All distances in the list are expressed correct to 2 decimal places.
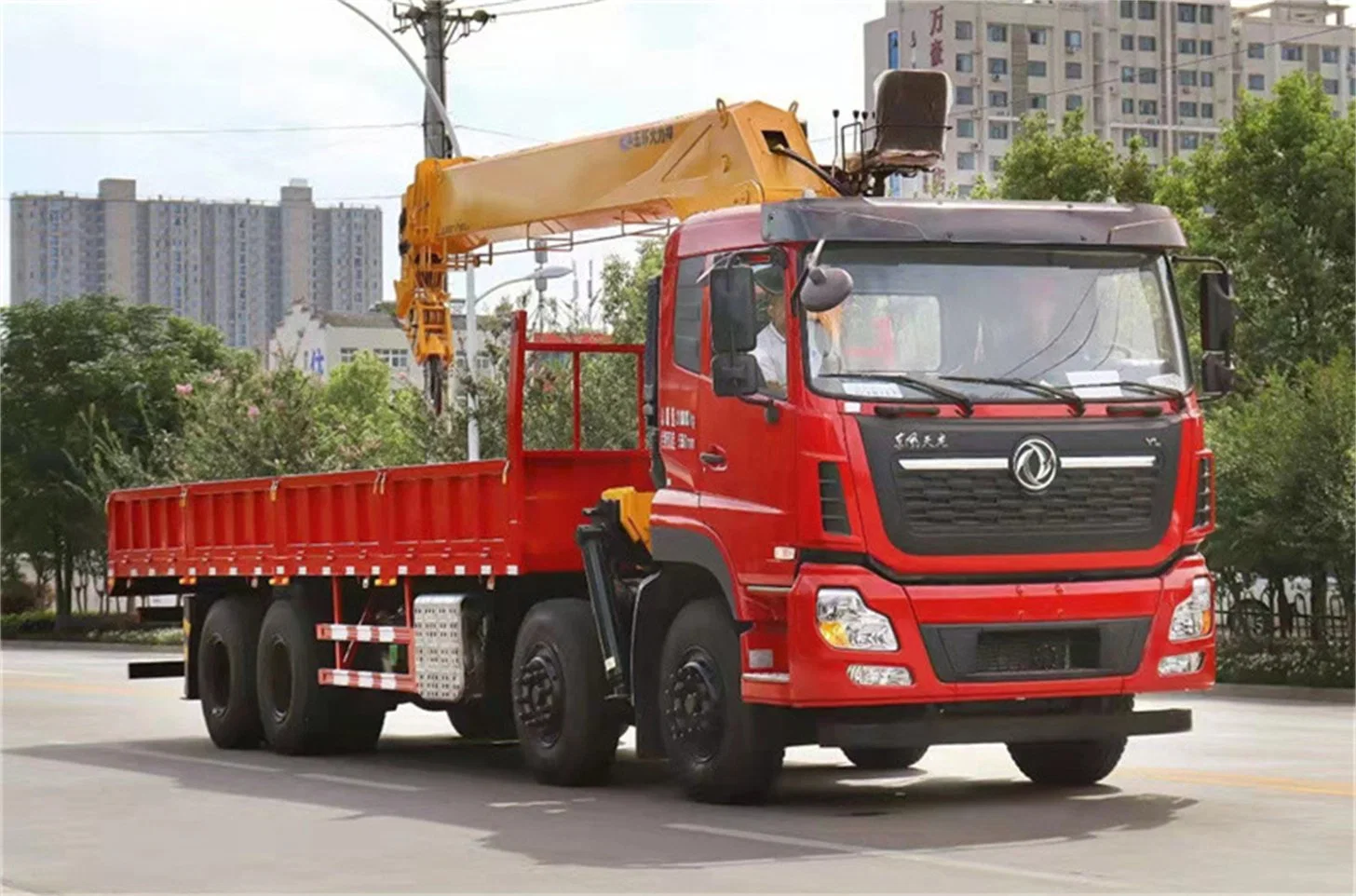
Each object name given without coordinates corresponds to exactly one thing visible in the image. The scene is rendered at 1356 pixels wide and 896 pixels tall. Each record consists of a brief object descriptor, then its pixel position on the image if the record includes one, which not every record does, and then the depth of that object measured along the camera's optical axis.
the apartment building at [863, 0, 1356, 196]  167.12
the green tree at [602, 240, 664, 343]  39.69
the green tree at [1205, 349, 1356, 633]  28.98
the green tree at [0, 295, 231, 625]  63.09
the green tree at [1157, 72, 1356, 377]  42.84
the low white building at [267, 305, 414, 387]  168.00
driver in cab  13.70
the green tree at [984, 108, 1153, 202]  52.19
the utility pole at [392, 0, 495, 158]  35.03
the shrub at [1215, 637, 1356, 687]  28.81
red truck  13.38
